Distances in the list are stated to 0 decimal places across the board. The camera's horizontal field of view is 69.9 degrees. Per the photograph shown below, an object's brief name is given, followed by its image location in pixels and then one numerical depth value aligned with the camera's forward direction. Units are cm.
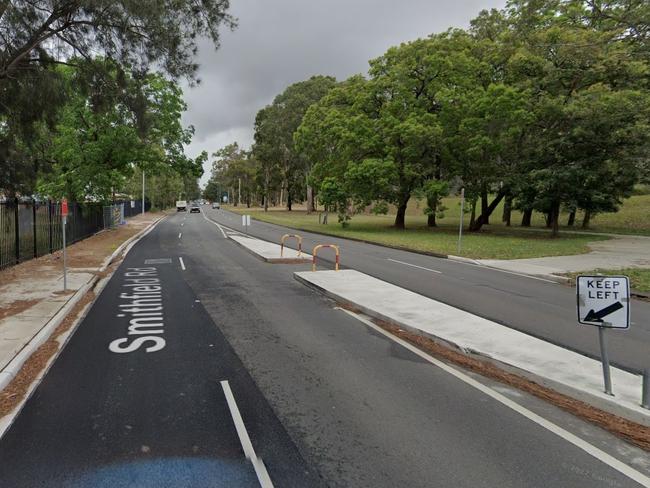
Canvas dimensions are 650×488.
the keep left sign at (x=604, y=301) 472
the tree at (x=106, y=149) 2555
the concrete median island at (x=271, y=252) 1629
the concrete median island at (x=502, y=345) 497
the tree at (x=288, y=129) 5841
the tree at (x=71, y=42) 1048
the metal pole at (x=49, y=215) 1722
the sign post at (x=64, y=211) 1053
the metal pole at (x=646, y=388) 461
